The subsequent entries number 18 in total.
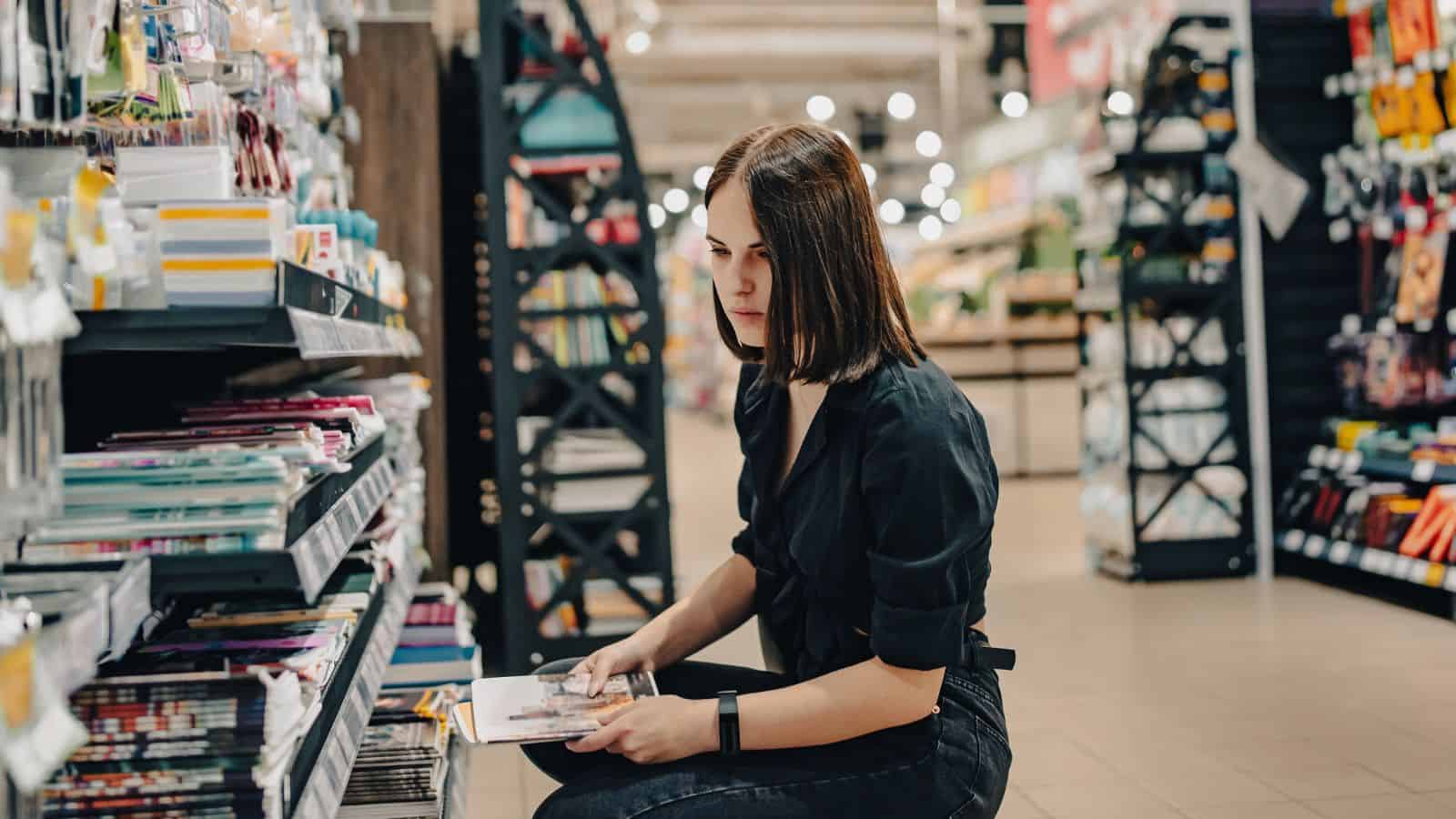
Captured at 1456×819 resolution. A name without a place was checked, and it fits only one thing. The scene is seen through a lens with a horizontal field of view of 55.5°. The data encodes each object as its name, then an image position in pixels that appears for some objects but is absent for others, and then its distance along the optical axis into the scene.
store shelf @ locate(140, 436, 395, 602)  1.59
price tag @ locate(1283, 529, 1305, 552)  6.00
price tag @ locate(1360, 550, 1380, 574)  5.43
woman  1.78
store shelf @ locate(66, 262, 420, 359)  1.54
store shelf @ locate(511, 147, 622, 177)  4.88
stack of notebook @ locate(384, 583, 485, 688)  3.70
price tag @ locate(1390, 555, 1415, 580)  5.21
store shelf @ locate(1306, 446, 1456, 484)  5.24
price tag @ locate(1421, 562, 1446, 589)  5.03
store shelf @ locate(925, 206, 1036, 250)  11.69
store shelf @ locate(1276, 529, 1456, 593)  5.05
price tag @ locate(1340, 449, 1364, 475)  5.72
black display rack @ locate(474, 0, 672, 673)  4.64
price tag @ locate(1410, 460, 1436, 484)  5.24
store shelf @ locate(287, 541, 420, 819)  1.86
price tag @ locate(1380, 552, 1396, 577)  5.32
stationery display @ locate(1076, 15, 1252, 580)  6.20
